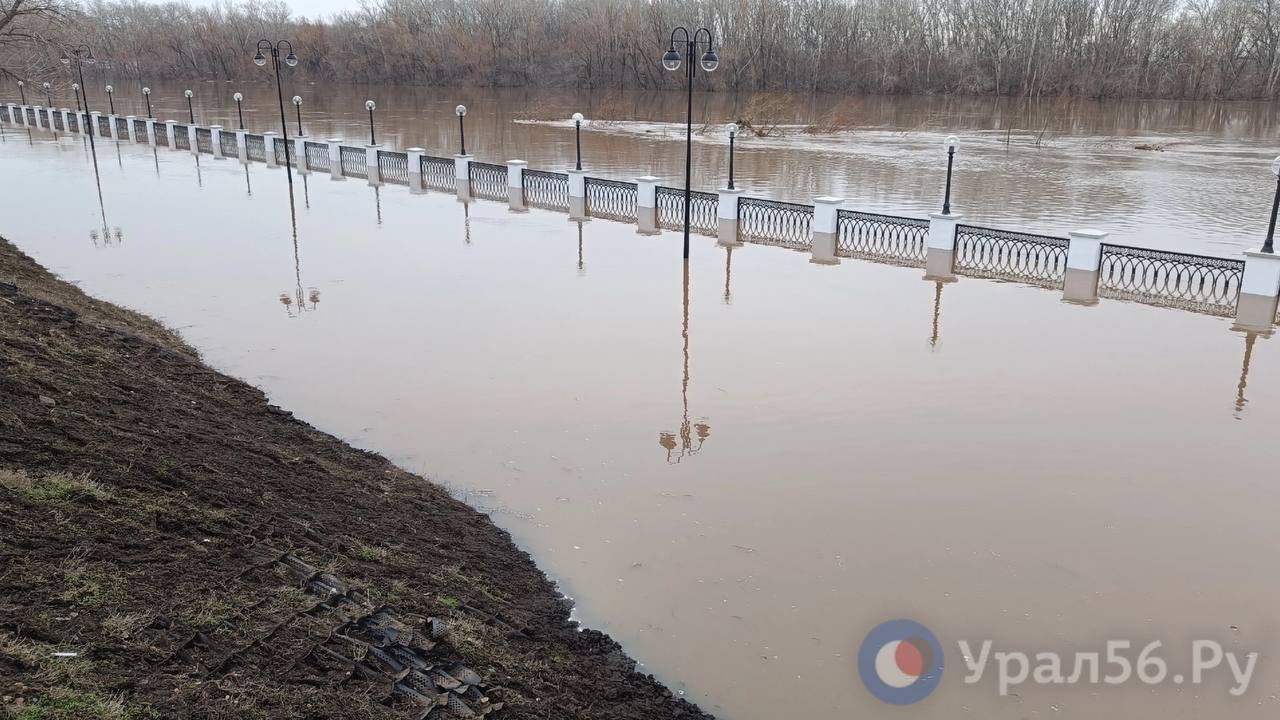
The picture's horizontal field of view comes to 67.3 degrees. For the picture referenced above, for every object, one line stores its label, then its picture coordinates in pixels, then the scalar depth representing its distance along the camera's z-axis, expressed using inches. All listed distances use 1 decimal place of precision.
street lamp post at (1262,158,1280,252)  505.4
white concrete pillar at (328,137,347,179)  1071.6
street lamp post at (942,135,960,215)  647.1
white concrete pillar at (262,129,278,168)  1154.7
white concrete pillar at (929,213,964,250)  656.4
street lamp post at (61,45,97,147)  1385.3
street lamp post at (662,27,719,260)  627.2
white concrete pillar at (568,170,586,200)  867.4
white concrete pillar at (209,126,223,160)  1263.5
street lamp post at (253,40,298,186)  1101.7
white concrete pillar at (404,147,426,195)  1008.2
